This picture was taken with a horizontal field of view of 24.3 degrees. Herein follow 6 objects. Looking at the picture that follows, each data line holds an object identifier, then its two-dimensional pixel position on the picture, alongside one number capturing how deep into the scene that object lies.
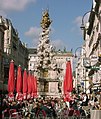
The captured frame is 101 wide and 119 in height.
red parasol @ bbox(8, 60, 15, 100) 18.41
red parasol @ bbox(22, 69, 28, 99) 22.99
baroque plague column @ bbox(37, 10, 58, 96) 40.59
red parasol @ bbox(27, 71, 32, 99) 25.36
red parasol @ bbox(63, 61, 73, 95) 16.35
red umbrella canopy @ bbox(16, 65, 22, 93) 20.61
